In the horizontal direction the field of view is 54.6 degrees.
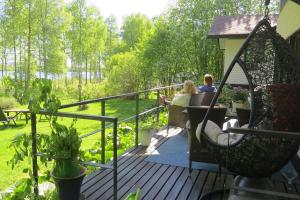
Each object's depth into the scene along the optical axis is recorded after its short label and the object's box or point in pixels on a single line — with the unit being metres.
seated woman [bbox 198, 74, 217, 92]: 6.03
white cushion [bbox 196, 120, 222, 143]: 2.84
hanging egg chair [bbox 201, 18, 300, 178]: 2.33
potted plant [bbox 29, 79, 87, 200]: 2.30
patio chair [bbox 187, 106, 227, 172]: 3.29
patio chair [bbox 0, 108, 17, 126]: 9.81
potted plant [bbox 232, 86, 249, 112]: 5.46
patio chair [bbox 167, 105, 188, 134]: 4.94
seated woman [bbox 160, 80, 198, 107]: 4.97
